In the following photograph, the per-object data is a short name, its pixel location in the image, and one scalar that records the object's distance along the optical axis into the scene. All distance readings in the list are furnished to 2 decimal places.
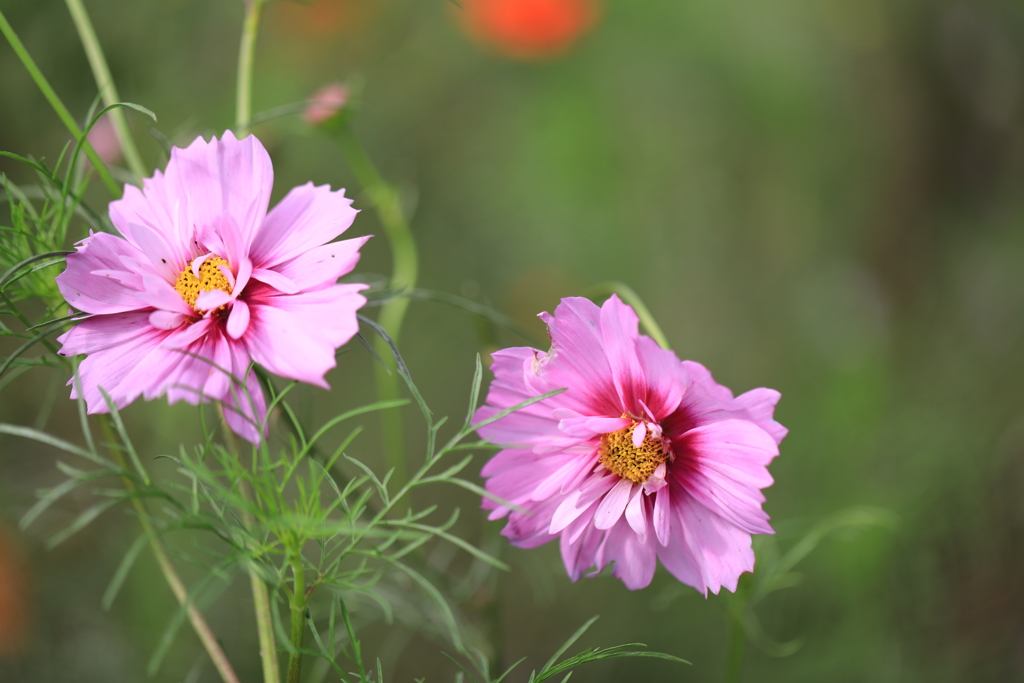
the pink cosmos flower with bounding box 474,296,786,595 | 0.85
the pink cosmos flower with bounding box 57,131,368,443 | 0.83
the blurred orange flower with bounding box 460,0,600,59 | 2.08
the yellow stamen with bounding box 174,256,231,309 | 0.85
